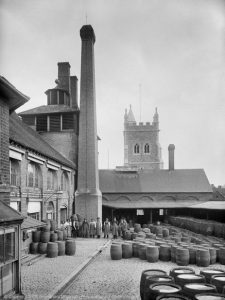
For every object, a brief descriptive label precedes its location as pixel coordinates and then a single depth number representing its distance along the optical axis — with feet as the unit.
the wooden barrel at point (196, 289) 25.48
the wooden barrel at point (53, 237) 61.72
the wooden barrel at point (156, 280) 27.91
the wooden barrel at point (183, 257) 46.93
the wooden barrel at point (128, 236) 72.64
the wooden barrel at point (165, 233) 75.96
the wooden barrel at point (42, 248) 55.57
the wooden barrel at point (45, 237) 60.23
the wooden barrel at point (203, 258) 46.29
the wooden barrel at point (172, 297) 22.90
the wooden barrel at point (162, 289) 24.41
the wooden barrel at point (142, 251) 51.55
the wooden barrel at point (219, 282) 29.68
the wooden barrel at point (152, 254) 49.65
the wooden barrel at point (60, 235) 63.96
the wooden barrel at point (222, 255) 47.96
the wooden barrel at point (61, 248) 54.70
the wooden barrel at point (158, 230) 78.00
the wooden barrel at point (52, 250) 52.85
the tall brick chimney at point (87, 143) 100.01
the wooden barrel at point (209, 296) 23.38
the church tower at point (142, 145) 220.84
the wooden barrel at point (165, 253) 50.31
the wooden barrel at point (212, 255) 48.04
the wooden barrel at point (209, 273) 32.48
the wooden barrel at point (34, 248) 55.42
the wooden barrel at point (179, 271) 32.17
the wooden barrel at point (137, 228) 82.34
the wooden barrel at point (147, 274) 30.79
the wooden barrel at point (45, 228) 63.31
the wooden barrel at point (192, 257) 47.85
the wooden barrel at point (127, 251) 53.31
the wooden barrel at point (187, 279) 28.94
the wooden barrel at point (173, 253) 48.85
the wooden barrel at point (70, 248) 55.06
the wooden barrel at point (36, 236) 60.23
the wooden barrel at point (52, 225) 66.41
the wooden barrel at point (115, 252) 51.85
